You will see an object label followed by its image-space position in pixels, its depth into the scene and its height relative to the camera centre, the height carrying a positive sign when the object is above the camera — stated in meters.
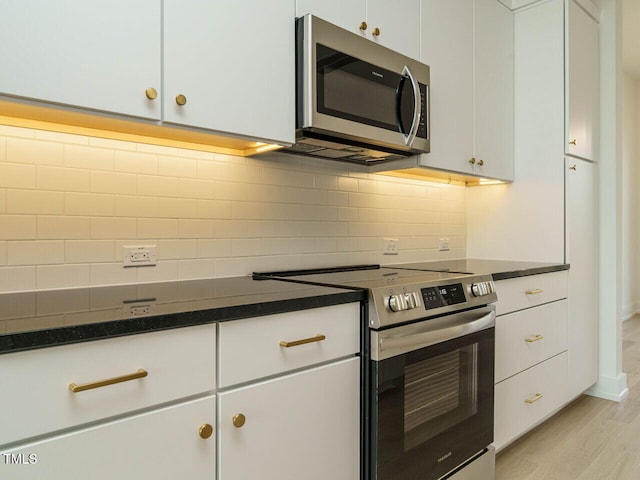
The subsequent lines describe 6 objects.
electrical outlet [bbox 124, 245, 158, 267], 1.59 -0.05
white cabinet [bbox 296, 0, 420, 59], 1.76 +0.94
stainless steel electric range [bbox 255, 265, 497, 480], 1.49 -0.49
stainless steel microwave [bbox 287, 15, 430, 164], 1.64 +0.58
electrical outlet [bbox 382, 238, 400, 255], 2.53 -0.03
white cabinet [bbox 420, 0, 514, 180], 2.26 +0.87
